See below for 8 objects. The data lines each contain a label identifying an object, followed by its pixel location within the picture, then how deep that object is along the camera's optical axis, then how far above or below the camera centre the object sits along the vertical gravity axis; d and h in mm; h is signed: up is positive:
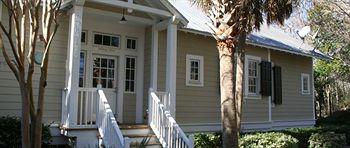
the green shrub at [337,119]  24312 -1360
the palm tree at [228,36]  8367 +1308
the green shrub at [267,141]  11195 -1256
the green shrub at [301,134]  14973 -1405
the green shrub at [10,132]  8844 -798
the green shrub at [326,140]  12781 -1397
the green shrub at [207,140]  11697 -1292
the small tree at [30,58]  7570 +731
